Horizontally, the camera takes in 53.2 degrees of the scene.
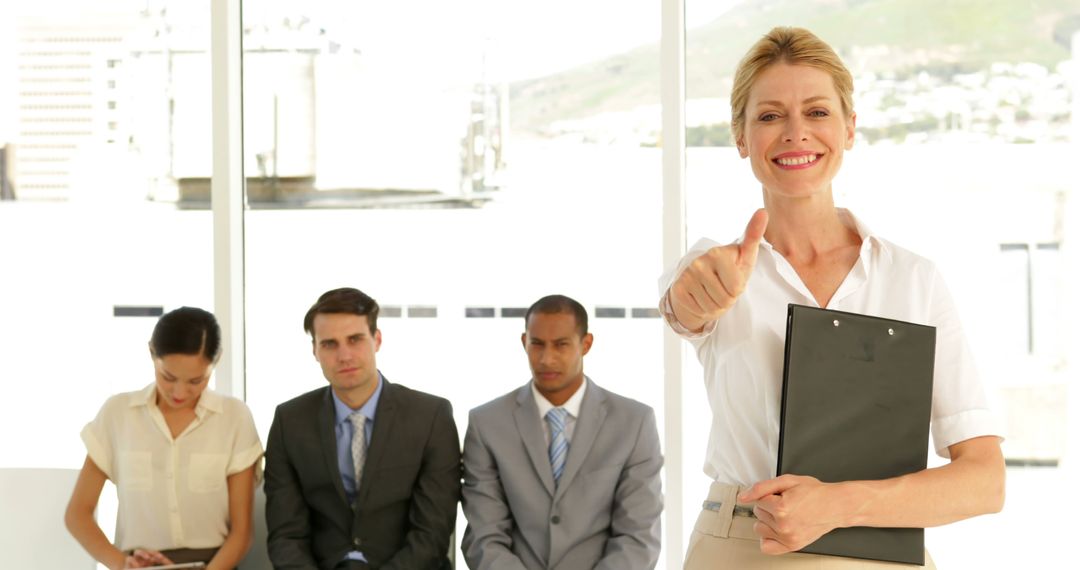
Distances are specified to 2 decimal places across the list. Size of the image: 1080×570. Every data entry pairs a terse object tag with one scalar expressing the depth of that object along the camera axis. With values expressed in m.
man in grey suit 3.29
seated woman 3.39
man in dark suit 3.31
